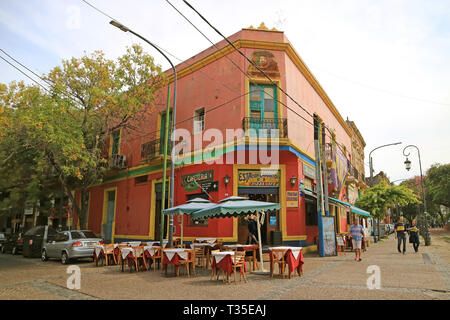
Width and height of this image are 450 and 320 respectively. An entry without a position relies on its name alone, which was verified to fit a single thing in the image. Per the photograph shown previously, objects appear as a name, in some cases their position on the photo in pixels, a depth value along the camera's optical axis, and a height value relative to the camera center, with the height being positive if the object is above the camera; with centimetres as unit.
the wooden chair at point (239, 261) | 831 -101
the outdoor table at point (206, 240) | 1335 -71
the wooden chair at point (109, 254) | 1205 -119
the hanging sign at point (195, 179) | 1520 +215
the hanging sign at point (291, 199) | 1465 +112
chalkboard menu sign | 1416 -55
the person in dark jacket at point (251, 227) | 1267 -14
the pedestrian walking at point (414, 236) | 1532 -56
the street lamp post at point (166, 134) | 1093 +369
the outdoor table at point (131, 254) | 1043 -102
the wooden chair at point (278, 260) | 875 -99
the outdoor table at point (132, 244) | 1282 -84
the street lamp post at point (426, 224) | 2073 +212
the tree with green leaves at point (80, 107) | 1439 +579
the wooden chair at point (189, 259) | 940 -106
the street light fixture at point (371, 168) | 2401 +422
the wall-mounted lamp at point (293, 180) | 1477 +200
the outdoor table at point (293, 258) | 859 -93
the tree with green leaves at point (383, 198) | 2105 +171
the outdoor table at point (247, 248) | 1026 -79
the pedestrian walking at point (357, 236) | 1226 -47
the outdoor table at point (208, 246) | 1109 -81
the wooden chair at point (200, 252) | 1107 -100
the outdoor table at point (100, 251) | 1198 -108
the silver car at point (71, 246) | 1333 -99
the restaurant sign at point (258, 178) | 1473 +208
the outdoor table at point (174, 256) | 930 -96
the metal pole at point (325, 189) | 1499 +166
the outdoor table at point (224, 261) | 816 -98
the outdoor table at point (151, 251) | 1079 -95
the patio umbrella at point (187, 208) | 1117 +52
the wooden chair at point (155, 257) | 1079 -115
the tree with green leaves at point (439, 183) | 4038 +543
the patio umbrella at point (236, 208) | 937 +47
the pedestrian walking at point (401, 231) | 1484 -32
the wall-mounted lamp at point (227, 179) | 1448 +199
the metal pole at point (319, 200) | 1397 +105
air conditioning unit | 2009 +385
